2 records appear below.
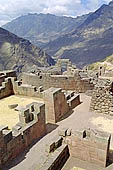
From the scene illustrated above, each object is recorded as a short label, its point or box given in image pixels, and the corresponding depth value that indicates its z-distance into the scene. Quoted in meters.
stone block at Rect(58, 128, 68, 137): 10.33
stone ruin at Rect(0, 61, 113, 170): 9.62
